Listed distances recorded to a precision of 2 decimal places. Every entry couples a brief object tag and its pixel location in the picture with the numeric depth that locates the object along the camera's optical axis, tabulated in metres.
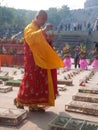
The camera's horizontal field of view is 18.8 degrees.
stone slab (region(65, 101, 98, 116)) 6.32
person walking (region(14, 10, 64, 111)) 5.94
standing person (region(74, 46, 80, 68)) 20.12
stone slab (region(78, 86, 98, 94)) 8.29
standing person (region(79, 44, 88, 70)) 18.53
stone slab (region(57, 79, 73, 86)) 10.72
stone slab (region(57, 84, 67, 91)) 9.38
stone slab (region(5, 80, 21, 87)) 9.90
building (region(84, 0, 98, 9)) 97.06
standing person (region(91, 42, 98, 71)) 17.31
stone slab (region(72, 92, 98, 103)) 7.22
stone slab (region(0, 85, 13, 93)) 8.68
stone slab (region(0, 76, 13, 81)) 11.31
